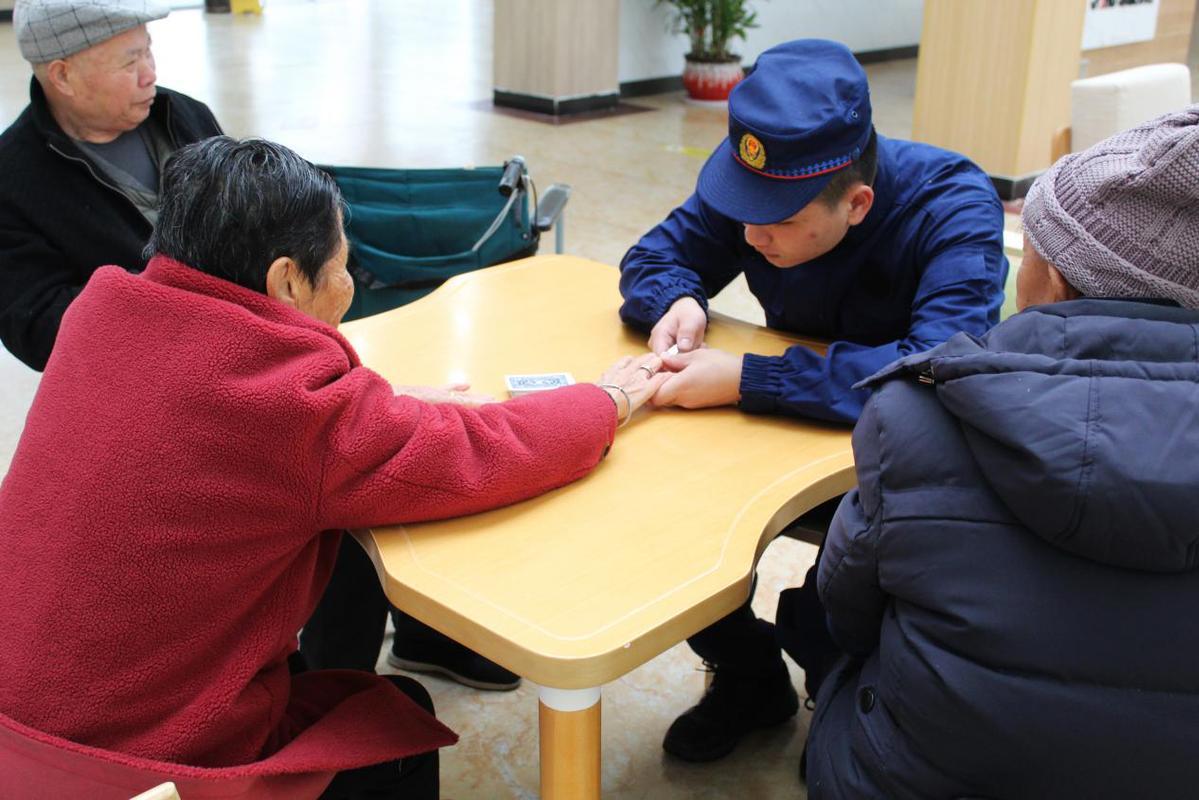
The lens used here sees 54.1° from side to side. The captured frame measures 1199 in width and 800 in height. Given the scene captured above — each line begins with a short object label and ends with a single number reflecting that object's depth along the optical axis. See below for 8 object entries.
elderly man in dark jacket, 2.25
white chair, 4.37
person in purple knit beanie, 1.05
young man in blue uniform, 1.76
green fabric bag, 2.90
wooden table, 1.29
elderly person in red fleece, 1.29
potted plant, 7.80
